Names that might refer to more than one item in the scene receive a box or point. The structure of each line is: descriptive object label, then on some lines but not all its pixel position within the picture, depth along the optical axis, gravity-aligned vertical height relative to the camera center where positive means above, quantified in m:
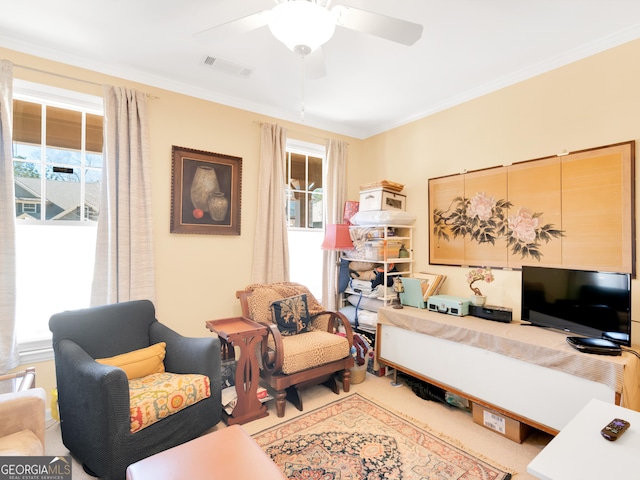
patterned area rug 1.81 -1.33
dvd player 1.80 -0.60
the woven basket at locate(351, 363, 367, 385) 2.94 -1.24
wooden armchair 2.44 -0.87
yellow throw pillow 2.04 -0.79
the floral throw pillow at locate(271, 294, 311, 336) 2.84 -0.67
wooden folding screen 2.14 +0.24
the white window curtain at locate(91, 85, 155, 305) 2.49 +0.27
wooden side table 2.33 -1.01
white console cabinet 1.78 -0.83
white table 1.03 -0.74
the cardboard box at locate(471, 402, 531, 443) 2.08 -1.24
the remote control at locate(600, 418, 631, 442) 1.17 -0.71
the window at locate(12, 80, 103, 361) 2.36 +0.32
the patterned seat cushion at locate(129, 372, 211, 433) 1.73 -0.90
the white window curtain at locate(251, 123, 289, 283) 3.26 +0.28
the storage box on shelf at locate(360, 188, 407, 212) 3.36 +0.47
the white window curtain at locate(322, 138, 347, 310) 3.74 +0.52
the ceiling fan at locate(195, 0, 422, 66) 1.33 +1.00
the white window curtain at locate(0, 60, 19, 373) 2.15 +0.07
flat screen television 1.87 -0.38
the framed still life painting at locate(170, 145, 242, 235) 2.86 +0.47
